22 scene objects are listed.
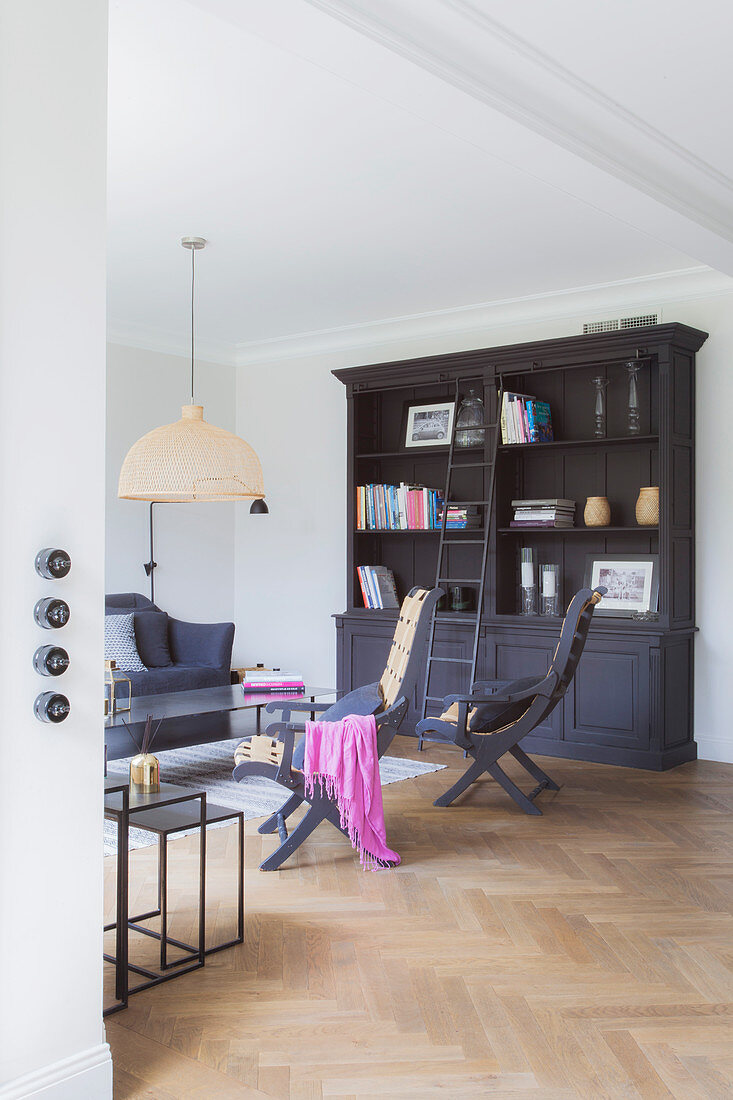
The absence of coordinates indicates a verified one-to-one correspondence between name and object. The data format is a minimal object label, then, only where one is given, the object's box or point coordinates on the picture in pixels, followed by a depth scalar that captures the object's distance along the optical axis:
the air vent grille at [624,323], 6.02
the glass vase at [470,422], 6.50
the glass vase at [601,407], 6.02
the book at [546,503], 6.13
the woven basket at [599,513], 6.00
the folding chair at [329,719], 3.90
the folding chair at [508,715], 4.65
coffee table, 4.88
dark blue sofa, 6.78
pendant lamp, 4.84
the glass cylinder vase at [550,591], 6.16
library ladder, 6.24
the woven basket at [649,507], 5.73
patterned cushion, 6.57
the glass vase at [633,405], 5.91
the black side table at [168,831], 2.94
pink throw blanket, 3.89
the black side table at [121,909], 2.69
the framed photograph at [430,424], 6.79
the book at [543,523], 6.12
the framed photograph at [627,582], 5.86
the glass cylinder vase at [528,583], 6.24
